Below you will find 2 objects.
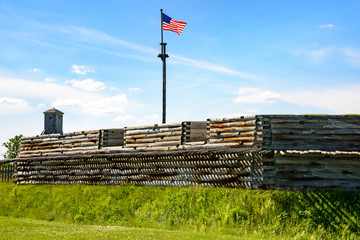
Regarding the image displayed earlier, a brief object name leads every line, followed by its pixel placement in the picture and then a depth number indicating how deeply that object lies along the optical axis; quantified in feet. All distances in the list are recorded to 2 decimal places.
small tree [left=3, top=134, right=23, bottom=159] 147.02
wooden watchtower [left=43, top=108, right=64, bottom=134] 111.14
